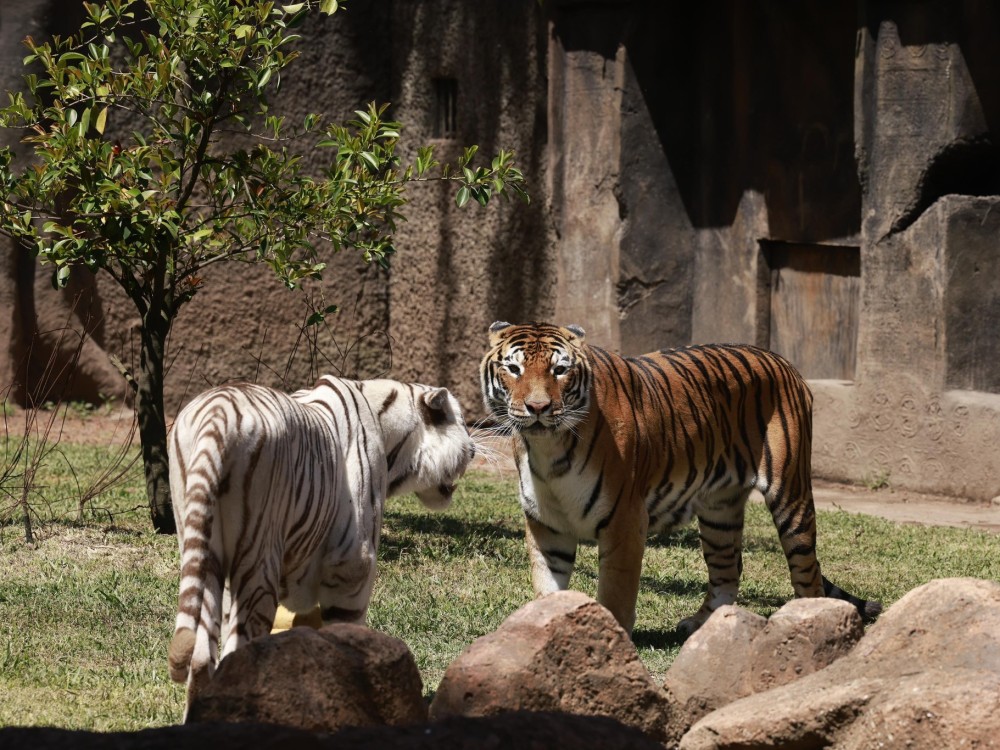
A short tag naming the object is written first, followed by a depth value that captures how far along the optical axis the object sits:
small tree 13.87
